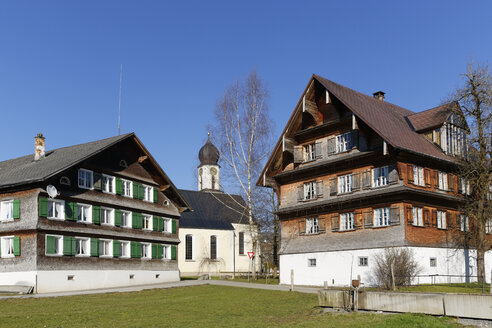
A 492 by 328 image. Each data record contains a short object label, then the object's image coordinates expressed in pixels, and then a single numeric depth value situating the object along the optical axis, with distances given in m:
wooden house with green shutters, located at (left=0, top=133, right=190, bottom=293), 32.03
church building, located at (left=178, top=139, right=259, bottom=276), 64.50
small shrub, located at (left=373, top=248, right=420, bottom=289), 28.55
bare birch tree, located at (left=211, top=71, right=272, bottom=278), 44.34
